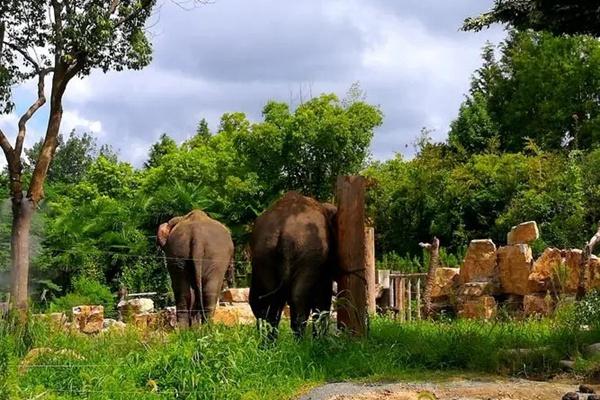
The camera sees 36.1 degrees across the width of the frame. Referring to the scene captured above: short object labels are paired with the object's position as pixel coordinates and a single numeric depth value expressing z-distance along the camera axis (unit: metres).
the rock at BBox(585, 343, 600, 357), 8.73
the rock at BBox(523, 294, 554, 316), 16.61
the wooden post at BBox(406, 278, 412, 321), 16.71
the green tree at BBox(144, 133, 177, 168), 42.20
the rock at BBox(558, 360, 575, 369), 8.50
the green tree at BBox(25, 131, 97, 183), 56.25
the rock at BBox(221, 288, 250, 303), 19.72
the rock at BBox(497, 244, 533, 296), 18.17
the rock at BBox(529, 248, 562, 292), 17.78
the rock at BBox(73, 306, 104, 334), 15.35
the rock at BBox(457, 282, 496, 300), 18.69
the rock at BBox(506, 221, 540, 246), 20.34
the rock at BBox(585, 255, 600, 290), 16.89
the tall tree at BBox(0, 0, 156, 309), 12.24
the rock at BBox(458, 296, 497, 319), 16.89
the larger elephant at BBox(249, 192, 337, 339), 9.77
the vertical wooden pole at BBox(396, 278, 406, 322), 17.99
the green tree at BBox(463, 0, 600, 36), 10.21
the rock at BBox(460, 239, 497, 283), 19.06
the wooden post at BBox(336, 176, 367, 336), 9.63
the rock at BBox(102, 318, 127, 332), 15.77
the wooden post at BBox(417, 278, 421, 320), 16.22
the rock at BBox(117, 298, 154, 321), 18.07
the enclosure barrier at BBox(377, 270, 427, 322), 18.08
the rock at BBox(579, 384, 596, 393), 7.05
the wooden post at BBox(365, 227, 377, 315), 13.80
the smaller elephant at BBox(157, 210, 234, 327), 13.02
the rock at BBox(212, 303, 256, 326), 16.35
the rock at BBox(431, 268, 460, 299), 20.08
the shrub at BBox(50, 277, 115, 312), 21.41
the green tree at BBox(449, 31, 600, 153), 34.19
